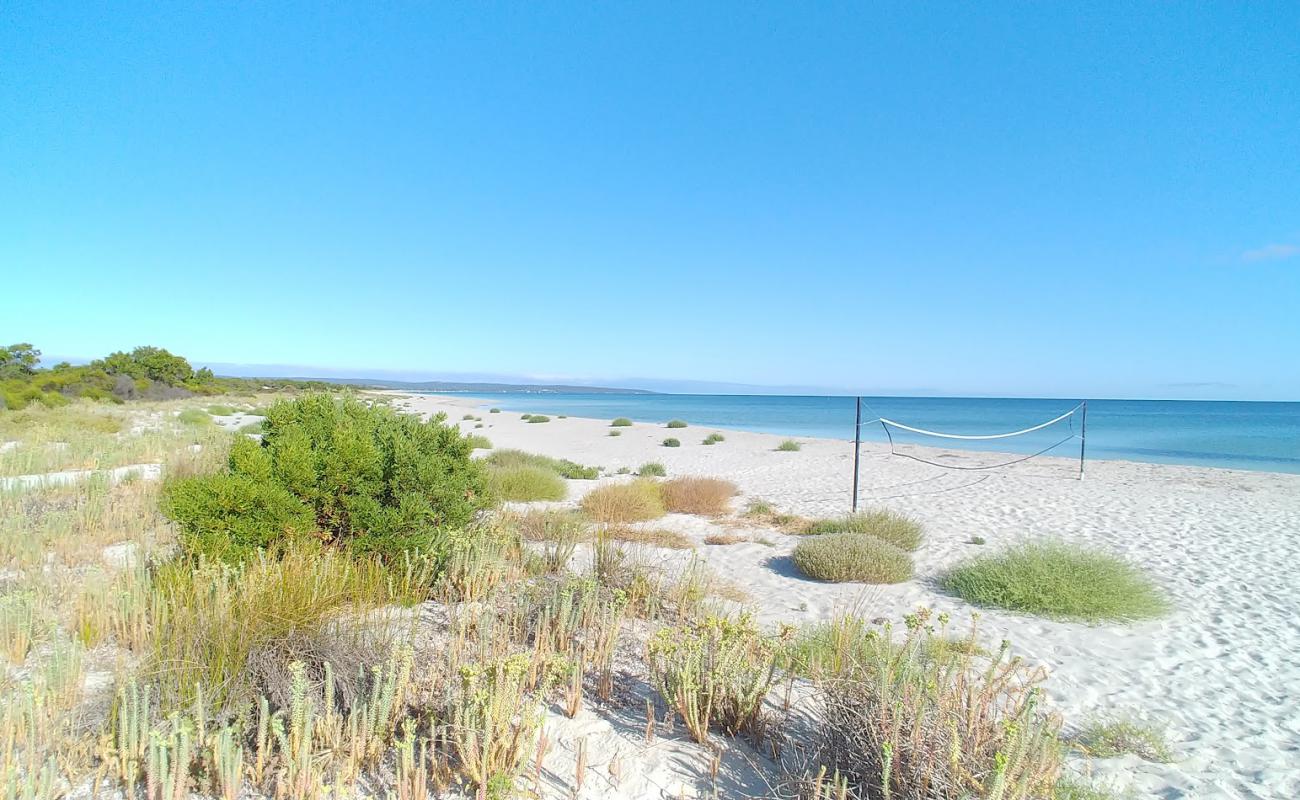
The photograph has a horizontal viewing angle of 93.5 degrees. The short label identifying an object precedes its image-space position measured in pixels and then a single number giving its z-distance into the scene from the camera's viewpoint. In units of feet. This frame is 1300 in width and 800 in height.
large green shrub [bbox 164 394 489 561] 14.60
